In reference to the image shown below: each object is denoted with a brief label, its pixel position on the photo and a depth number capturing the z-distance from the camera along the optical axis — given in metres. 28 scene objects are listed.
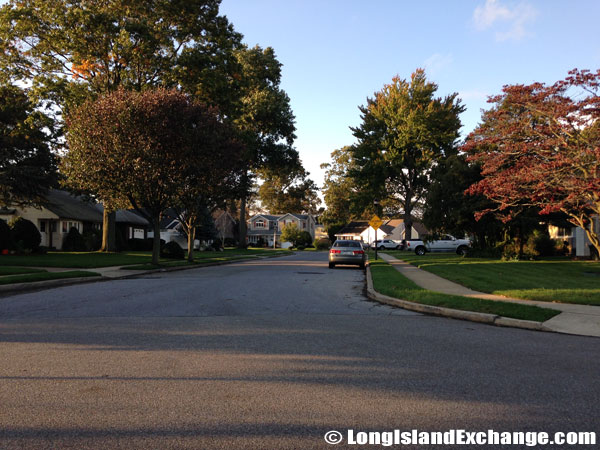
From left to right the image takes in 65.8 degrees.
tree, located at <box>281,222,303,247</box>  77.31
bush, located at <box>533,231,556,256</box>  32.99
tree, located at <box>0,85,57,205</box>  28.98
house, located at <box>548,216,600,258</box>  32.00
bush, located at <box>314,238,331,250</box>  75.44
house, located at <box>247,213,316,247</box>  95.81
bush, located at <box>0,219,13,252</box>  30.48
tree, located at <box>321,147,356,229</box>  83.62
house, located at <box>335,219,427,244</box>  88.41
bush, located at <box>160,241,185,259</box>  32.28
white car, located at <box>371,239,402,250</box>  72.38
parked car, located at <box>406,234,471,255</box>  41.78
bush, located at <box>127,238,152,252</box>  45.69
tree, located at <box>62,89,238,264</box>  21.28
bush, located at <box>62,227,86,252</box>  40.28
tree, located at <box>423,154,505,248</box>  29.80
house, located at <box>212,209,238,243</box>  72.73
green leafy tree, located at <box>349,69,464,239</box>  46.06
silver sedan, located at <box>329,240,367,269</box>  24.92
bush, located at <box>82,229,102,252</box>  40.75
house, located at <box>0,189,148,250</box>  39.28
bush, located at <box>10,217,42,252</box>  31.91
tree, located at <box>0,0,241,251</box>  26.31
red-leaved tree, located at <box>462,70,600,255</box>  17.77
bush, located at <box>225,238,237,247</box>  72.19
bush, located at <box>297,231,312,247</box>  78.25
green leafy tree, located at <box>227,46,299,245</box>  44.31
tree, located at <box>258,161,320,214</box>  80.75
